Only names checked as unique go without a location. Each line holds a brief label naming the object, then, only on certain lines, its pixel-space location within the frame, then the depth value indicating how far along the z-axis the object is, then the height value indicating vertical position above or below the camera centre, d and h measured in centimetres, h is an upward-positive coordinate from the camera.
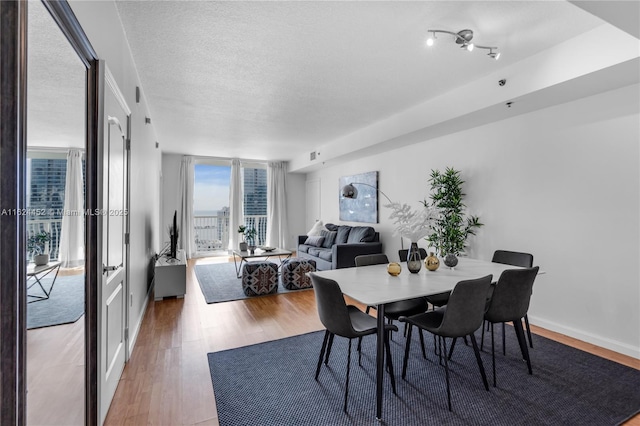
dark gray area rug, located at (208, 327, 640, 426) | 186 -126
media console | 410 -93
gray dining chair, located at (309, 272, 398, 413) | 190 -69
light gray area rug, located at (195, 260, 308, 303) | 438 -120
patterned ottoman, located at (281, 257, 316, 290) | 476 -96
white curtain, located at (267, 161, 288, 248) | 867 +23
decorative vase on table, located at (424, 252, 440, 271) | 264 -44
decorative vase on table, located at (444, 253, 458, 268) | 273 -43
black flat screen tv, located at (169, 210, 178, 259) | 446 -43
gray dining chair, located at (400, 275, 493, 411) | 189 -64
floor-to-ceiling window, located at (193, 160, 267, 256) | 812 +31
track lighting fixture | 233 +141
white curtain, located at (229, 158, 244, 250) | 819 +24
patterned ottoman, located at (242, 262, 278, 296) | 438 -97
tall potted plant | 393 -8
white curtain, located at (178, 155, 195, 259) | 770 +17
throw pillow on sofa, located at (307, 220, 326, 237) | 701 -37
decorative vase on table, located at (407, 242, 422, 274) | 255 -40
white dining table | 183 -52
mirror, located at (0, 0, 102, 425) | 78 +1
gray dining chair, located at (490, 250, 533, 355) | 273 -46
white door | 176 -22
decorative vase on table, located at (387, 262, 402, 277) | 242 -46
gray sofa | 520 -63
